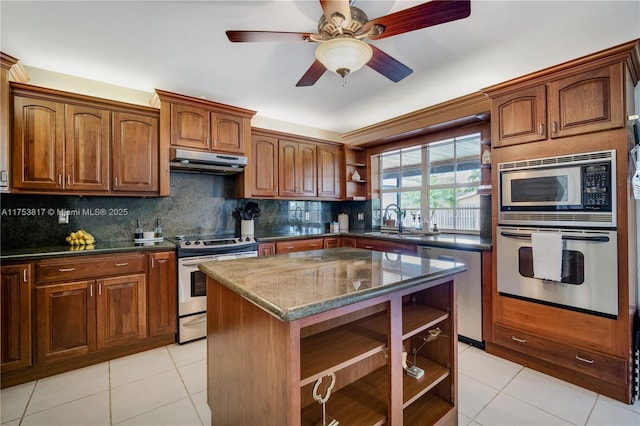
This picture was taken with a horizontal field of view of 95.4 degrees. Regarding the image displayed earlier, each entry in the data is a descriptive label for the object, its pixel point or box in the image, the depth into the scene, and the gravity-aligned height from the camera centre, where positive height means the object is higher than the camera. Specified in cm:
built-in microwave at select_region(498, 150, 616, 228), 197 +15
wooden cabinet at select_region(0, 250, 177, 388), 215 -79
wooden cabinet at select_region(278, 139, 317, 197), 395 +61
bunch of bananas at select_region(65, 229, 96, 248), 264 -23
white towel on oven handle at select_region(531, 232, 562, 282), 212 -33
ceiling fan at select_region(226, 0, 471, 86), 142 +99
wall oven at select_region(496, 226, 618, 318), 195 -45
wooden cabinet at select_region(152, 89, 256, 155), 297 +98
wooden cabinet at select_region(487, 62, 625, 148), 195 +78
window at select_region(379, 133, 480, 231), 345 +36
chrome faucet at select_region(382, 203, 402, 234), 398 -3
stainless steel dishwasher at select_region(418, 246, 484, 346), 263 -78
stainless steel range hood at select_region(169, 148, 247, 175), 298 +55
